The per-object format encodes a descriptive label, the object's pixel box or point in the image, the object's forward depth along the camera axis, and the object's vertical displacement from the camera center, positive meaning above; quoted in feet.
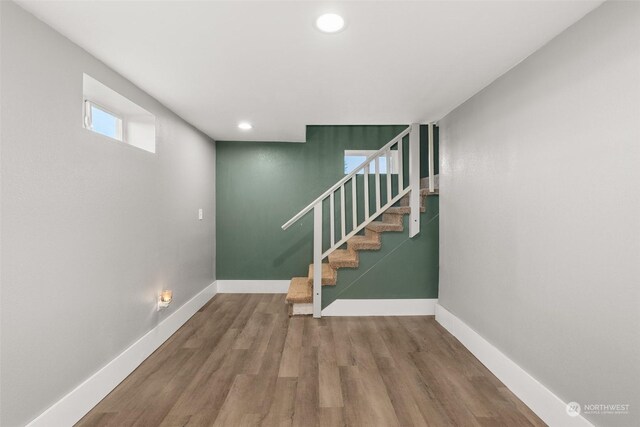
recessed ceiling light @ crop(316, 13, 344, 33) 5.11 +3.09
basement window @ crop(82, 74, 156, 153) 7.09 +2.42
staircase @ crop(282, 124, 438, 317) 11.44 -0.72
